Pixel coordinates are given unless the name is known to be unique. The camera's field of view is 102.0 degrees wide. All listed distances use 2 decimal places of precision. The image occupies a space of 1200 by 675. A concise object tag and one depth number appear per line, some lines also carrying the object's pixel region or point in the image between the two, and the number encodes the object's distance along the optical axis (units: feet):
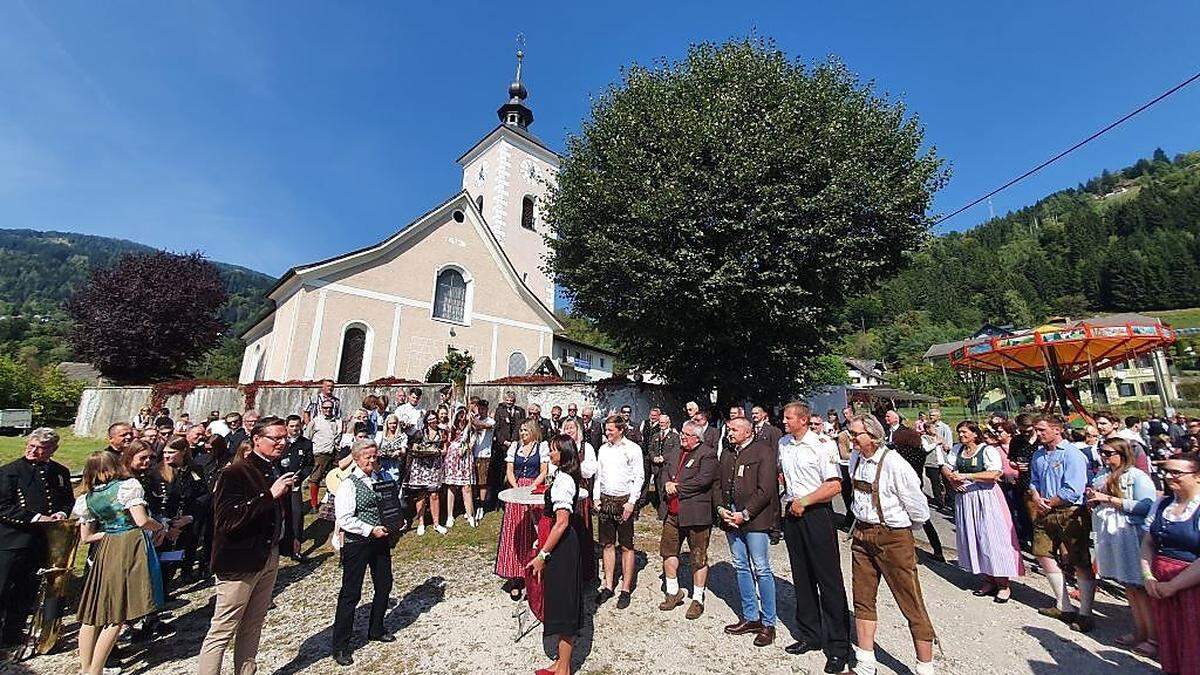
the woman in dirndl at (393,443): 25.44
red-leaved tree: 78.54
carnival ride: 41.57
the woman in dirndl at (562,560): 13.38
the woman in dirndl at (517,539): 18.21
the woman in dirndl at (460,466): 27.71
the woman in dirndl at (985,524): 18.75
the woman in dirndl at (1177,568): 11.62
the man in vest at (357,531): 15.20
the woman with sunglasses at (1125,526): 14.94
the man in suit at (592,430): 31.01
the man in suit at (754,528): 15.81
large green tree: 35.29
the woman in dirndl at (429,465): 26.81
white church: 62.59
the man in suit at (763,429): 21.17
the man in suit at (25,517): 15.01
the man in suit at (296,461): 23.50
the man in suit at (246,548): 12.52
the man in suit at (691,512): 17.95
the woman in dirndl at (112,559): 13.42
